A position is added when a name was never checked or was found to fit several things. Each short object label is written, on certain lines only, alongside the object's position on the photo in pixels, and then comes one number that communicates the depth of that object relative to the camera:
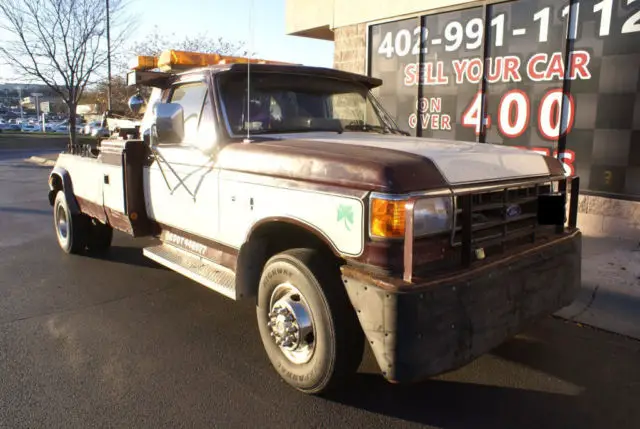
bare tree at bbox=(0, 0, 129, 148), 17.97
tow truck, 2.72
